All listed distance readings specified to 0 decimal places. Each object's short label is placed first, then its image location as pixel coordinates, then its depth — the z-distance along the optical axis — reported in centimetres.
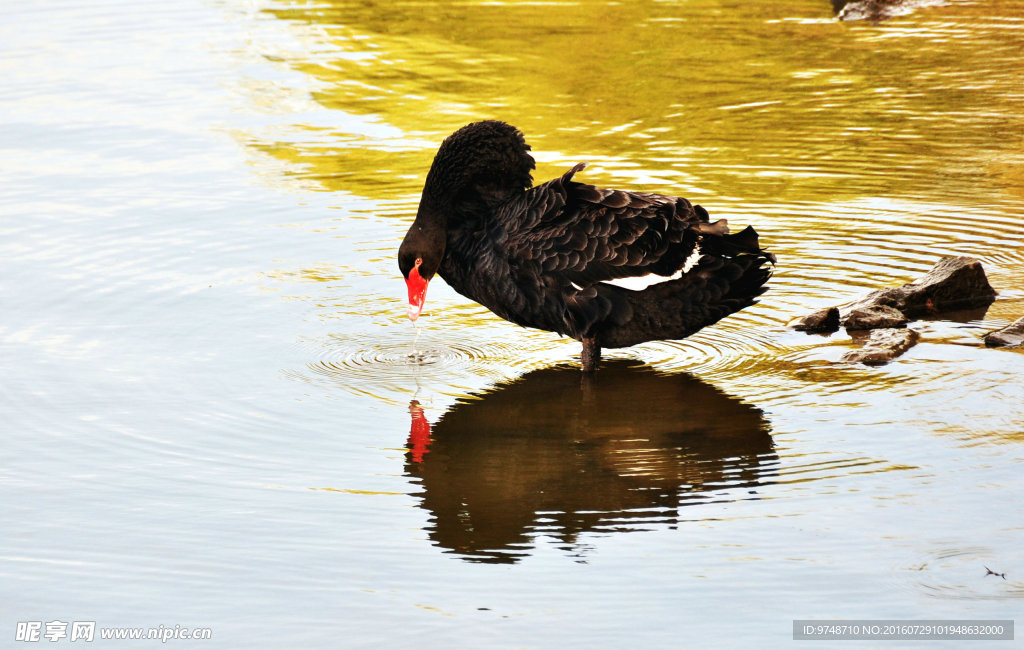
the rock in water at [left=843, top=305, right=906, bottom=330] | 1479
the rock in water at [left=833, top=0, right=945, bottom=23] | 3250
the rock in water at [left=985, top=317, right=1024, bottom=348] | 1409
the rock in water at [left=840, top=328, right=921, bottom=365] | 1388
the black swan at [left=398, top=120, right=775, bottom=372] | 1378
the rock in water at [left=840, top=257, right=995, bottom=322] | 1515
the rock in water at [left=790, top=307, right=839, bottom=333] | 1494
